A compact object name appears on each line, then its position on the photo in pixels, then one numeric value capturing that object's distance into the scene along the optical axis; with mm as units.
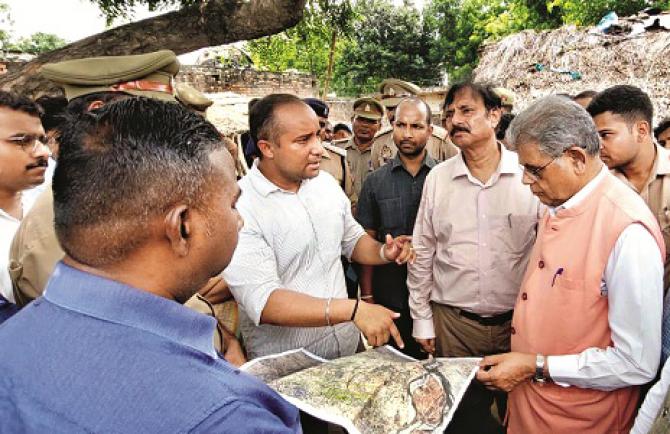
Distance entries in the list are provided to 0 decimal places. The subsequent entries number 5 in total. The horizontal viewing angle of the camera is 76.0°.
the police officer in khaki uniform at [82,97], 1445
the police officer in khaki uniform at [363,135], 5134
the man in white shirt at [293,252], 1834
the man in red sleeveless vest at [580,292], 1515
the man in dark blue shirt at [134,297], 639
